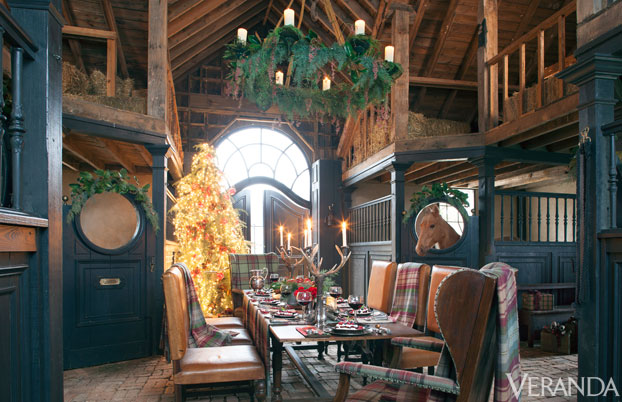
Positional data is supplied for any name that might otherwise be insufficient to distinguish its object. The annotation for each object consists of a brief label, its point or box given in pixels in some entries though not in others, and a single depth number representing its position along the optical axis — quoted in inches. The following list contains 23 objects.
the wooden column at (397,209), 256.2
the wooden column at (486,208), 237.3
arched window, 390.6
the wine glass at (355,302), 123.2
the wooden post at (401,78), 256.8
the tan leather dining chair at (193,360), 112.0
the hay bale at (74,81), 223.5
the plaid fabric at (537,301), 234.2
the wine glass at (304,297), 118.9
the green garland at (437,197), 238.2
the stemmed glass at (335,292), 134.8
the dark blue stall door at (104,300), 186.9
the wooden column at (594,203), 121.1
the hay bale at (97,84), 231.5
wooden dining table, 106.1
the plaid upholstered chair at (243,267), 236.8
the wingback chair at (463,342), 67.3
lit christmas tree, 271.9
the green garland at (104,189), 187.3
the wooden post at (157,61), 216.5
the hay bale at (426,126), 273.1
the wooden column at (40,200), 75.4
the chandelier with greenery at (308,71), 131.9
